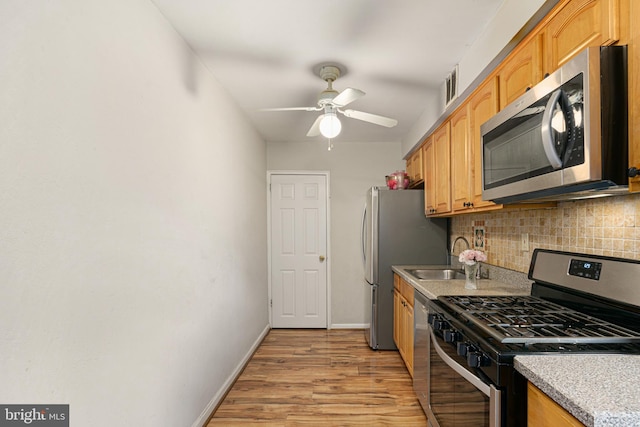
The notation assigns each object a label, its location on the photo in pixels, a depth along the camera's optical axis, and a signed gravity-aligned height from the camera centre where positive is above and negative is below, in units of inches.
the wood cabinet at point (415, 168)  145.3 +24.6
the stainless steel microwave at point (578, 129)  43.8 +12.9
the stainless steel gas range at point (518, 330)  46.6 -17.5
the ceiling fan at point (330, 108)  91.0 +31.1
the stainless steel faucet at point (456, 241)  121.9 -8.1
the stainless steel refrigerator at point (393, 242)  138.7 -8.7
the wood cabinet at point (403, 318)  111.0 -35.3
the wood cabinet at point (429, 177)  126.5 +17.0
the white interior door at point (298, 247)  176.1 -13.5
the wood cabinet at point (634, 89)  42.0 +16.7
